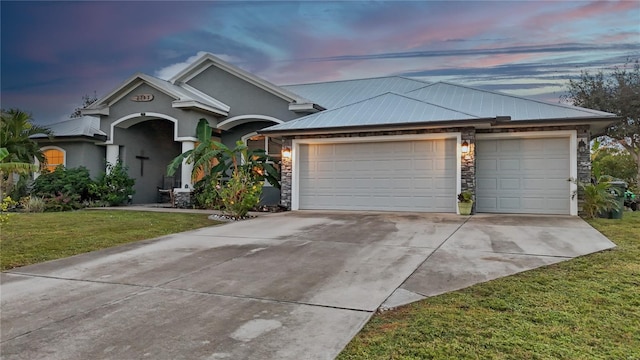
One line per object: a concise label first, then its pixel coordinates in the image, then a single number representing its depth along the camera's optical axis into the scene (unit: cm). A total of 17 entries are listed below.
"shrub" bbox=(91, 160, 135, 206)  1541
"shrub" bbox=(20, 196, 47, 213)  1340
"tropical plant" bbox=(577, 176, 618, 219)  1065
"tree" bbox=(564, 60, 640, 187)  2106
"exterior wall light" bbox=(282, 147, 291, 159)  1366
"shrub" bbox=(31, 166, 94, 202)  1448
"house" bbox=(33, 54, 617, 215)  1161
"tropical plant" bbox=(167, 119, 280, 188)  1316
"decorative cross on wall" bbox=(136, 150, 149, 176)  1725
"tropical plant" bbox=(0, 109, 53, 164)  1393
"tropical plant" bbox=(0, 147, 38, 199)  948
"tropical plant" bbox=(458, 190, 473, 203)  1136
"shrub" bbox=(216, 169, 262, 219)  1133
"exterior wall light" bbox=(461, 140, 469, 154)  1157
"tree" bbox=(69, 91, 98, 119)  3198
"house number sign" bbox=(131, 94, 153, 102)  1556
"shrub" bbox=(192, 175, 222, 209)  1382
